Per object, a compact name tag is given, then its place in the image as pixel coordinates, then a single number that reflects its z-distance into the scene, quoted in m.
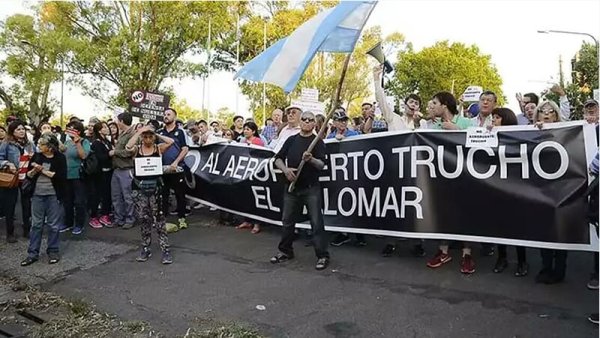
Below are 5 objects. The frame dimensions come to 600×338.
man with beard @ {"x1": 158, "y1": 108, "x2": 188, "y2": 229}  8.18
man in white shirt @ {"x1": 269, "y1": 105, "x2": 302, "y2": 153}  7.08
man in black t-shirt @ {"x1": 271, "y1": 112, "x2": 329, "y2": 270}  5.96
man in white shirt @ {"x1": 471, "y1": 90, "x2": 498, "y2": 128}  6.03
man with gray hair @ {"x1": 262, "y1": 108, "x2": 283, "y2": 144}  8.85
